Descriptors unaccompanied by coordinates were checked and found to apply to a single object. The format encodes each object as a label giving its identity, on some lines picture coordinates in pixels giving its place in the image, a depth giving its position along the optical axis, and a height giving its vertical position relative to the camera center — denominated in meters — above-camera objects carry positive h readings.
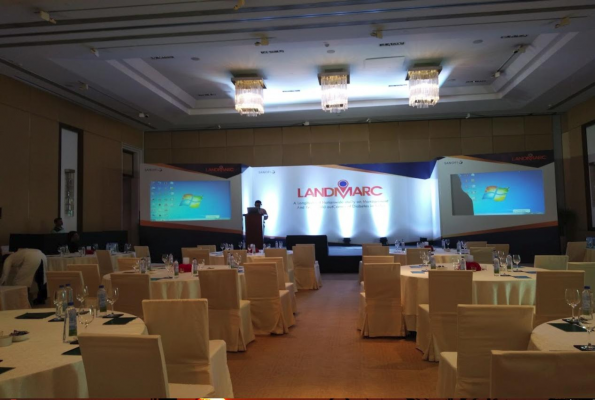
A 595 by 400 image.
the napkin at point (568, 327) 3.03 -0.66
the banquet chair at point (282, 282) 6.83 -0.72
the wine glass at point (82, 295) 3.65 -0.46
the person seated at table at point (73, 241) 9.59 -0.10
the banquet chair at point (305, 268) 9.83 -0.77
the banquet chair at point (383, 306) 5.70 -0.92
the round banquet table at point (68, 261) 8.55 -0.44
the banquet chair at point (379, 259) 6.59 -0.41
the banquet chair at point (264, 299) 6.01 -0.84
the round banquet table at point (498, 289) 5.04 -0.67
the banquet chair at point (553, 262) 6.25 -0.49
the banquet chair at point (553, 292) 4.27 -0.60
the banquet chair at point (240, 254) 7.71 -0.36
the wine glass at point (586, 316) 3.04 -0.59
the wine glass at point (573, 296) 3.08 -0.46
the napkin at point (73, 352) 2.67 -0.65
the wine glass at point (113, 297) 3.63 -0.47
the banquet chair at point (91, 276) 5.90 -0.50
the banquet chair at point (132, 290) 4.74 -0.55
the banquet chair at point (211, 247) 9.83 -0.30
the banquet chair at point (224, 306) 5.24 -0.81
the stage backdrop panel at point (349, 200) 13.12 +0.82
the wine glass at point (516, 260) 5.88 -0.42
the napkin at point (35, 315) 3.72 -0.61
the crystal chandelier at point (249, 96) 9.58 +2.72
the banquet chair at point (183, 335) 3.17 -0.67
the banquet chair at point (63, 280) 4.98 -0.45
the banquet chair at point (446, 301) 4.54 -0.70
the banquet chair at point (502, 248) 7.97 -0.36
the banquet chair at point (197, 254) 8.11 -0.36
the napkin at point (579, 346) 2.58 -0.67
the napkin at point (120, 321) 3.40 -0.61
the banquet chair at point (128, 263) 6.63 -0.39
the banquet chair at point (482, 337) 2.80 -0.65
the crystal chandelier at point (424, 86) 9.17 +2.69
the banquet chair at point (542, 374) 1.85 -0.57
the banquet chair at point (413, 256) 7.46 -0.43
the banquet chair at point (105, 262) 8.34 -0.46
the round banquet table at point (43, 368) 2.32 -0.66
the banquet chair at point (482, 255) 7.21 -0.43
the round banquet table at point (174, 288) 5.50 -0.62
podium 11.31 +0.09
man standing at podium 11.55 +0.50
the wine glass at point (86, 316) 3.39 -0.60
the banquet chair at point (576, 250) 8.44 -0.46
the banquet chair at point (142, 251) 9.44 -0.32
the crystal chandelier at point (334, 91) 9.52 +2.74
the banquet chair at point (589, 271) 5.02 -0.49
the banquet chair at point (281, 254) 8.62 -0.41
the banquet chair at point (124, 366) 2.32 -0.64
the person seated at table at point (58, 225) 9.66 +0.23
